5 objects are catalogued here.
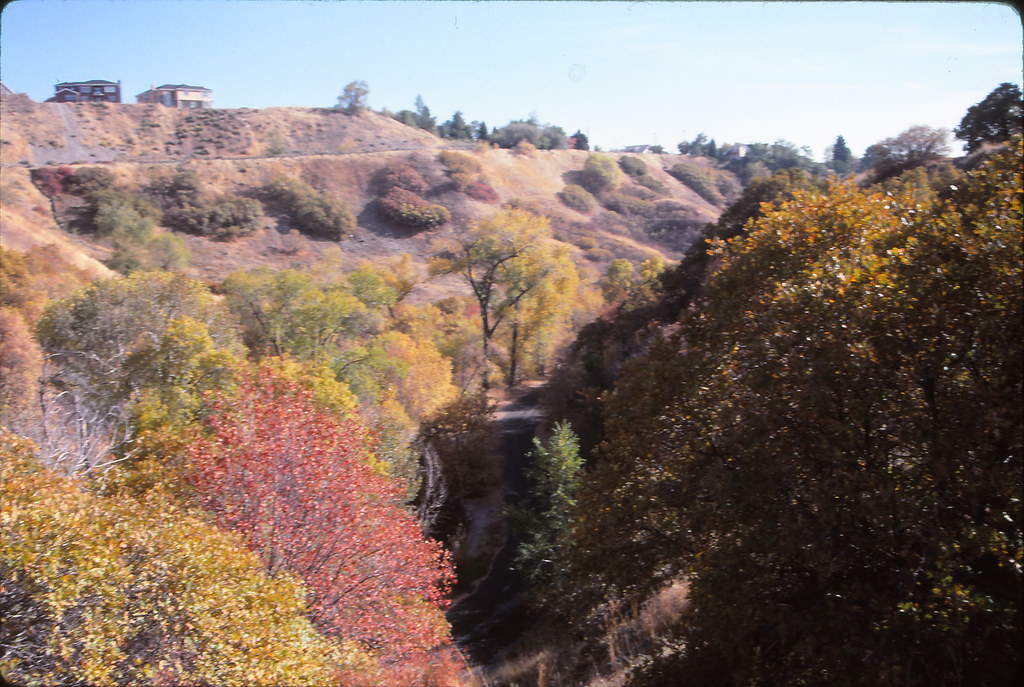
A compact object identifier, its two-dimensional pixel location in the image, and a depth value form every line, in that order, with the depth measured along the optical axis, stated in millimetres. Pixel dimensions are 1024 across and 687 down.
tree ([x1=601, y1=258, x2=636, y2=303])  45375
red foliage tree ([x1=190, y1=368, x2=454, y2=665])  8945
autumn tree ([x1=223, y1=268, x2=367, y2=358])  23891
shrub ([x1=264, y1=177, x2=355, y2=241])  53625
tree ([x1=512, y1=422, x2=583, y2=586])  13703
